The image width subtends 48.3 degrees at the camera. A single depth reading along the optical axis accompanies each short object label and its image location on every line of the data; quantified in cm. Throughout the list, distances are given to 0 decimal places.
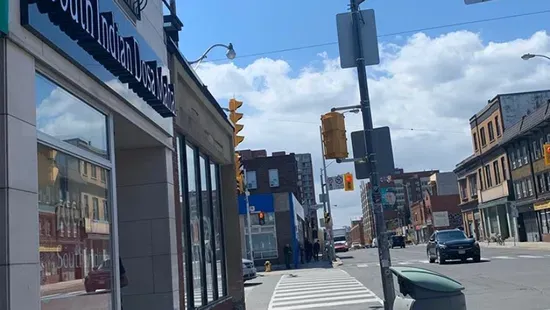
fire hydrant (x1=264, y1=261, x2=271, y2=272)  3634
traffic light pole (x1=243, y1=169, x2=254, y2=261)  3438
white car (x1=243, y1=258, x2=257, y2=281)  2824
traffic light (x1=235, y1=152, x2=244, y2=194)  2156
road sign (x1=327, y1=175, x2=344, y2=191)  3475
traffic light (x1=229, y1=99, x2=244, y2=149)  1808
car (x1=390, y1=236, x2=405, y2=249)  7394
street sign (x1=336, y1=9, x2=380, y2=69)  970
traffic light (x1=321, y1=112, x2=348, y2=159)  958
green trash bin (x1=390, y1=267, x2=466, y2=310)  626
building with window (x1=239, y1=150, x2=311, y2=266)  4397
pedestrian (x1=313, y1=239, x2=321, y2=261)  5270
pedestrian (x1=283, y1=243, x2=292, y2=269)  3838
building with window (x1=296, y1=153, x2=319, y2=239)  14409
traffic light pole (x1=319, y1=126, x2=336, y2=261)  4411
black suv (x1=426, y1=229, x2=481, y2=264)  2795
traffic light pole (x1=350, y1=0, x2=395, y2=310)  945
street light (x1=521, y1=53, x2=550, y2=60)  3031
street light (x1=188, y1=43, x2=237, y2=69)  2086
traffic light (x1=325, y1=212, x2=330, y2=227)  4479
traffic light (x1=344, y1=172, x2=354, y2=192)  1870
